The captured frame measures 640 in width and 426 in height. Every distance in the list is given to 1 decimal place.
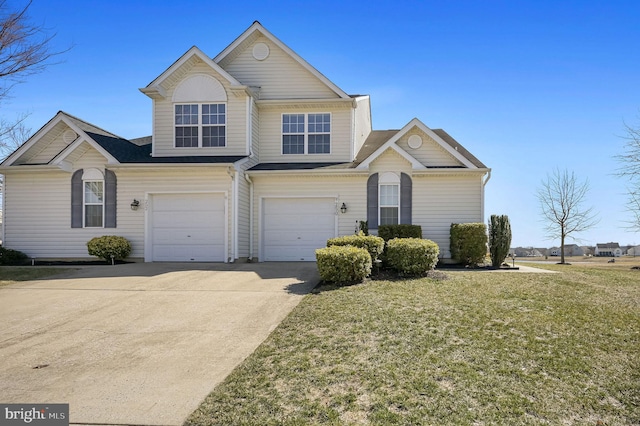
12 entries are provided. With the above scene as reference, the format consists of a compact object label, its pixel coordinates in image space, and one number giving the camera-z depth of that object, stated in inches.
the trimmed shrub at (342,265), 402.0
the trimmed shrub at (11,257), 618.8
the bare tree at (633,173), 831.0
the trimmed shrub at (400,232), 590.9
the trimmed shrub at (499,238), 569.9
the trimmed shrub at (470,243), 575.8
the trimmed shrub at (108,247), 591.8
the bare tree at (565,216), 1120.2
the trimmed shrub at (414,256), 449.3
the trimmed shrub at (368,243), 461.4
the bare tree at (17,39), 481.7
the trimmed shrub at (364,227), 616.4
